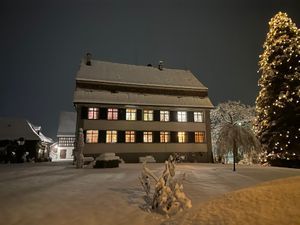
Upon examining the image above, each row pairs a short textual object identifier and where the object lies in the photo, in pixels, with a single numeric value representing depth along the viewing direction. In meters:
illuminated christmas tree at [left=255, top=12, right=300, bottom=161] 19.89
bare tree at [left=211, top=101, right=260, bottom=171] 17.03
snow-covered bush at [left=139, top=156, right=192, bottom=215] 7.07
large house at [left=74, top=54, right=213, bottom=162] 26.66
